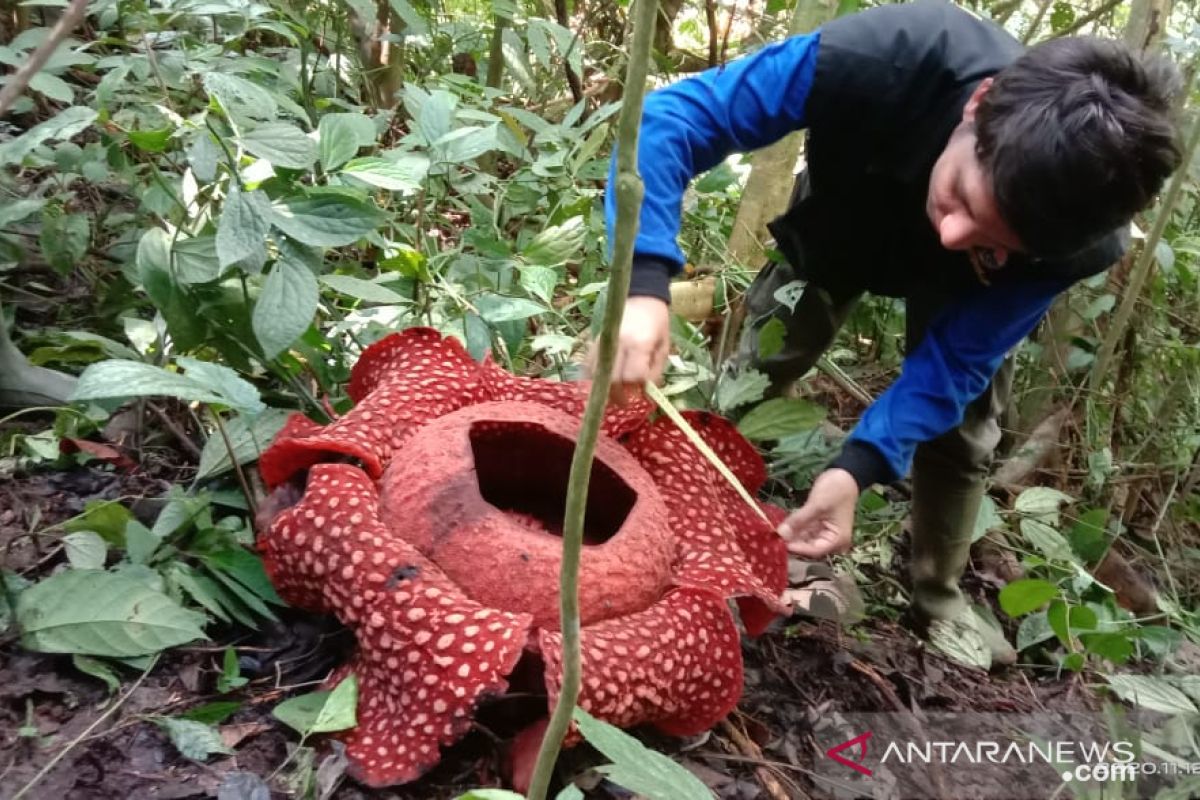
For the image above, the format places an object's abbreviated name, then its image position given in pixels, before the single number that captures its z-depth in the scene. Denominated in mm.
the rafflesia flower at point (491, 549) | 1267
